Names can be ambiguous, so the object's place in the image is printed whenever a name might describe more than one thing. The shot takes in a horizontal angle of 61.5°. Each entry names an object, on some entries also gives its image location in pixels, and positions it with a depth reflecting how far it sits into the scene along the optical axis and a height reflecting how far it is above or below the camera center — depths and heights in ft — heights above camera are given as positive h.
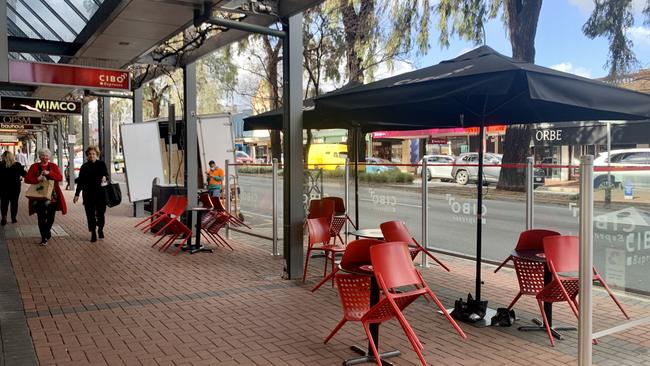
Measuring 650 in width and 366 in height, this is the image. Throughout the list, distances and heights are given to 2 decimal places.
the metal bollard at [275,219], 29.23 -3.51
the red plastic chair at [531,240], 18.07 -2.93
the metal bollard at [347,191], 30.76 -2.12
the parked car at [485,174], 22.81 -1.05
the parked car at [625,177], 16.28 -0.80
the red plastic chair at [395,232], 20.07 -2.90
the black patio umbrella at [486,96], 15.05 +1.81
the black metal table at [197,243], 30.43 -4.96
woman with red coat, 32.12 -2.49
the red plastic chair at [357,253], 15.05 -2.75
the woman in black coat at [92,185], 32.71 -1.76
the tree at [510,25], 56.39 +14.21
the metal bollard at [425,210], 26.37 -2.76
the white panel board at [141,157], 46.44 -0.12
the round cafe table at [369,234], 22.13 -3.36
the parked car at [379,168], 30.12 -0.81
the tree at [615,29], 55.88 +12.78
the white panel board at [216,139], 45.91 +1.31
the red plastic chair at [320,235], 21.90 -3.37
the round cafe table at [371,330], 14.01 -4.64
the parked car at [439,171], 26.25 -0.91
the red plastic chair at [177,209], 31.37 -3.19
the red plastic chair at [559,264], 15.61 -3.23
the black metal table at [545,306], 16.30 -4.67
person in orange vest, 44.34 -2.05
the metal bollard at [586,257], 10.27 -2.01
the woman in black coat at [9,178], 40.16 -1.58
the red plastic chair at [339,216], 28.58 -3.29
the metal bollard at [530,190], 22.08 -1.53
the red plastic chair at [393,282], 12.96 -3.23
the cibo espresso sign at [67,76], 29.76 +4.66
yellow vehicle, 98.76 +0.36
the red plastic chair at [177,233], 30.35 -4.39
